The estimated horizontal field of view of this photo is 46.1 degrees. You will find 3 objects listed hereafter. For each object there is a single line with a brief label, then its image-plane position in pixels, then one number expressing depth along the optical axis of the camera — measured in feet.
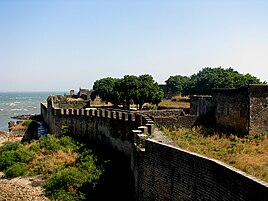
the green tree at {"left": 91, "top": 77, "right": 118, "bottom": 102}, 138.00
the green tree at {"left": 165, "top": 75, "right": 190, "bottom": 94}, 222.71
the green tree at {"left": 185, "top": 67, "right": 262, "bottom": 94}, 122.89
